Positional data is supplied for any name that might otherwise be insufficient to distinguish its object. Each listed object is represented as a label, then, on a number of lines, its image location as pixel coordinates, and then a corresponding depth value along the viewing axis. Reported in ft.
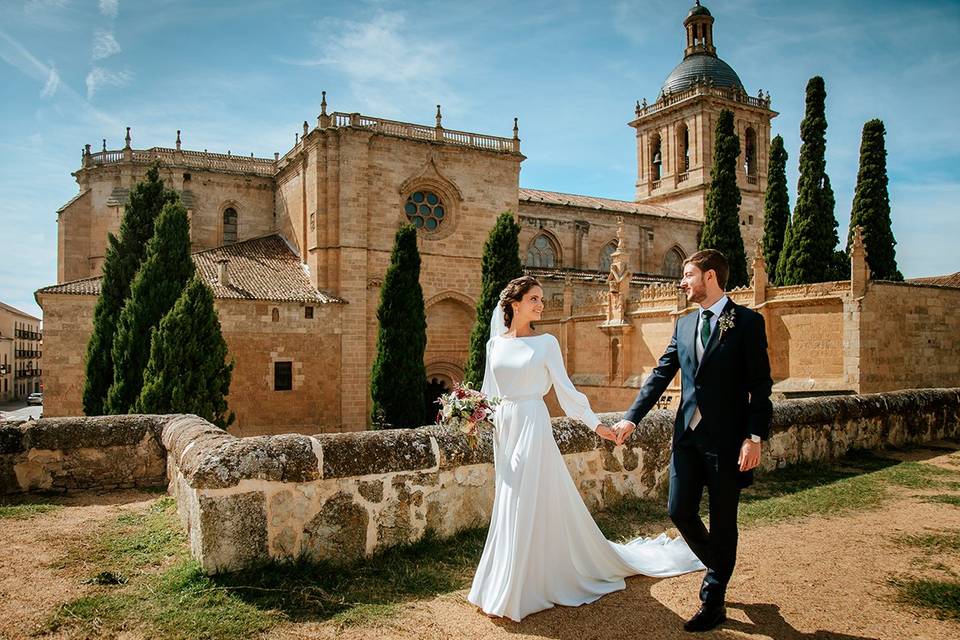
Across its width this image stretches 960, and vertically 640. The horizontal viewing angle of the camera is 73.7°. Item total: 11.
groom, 11.12
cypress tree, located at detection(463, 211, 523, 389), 75.05
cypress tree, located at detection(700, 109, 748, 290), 83.61
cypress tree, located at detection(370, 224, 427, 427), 69.51
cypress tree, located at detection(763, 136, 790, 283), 83.97
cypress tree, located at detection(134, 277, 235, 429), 53.31
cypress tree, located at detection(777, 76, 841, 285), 73.46
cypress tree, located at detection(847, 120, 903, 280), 71.97
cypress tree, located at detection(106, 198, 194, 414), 57.57
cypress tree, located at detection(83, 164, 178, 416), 60.90
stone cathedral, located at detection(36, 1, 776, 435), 70.44
